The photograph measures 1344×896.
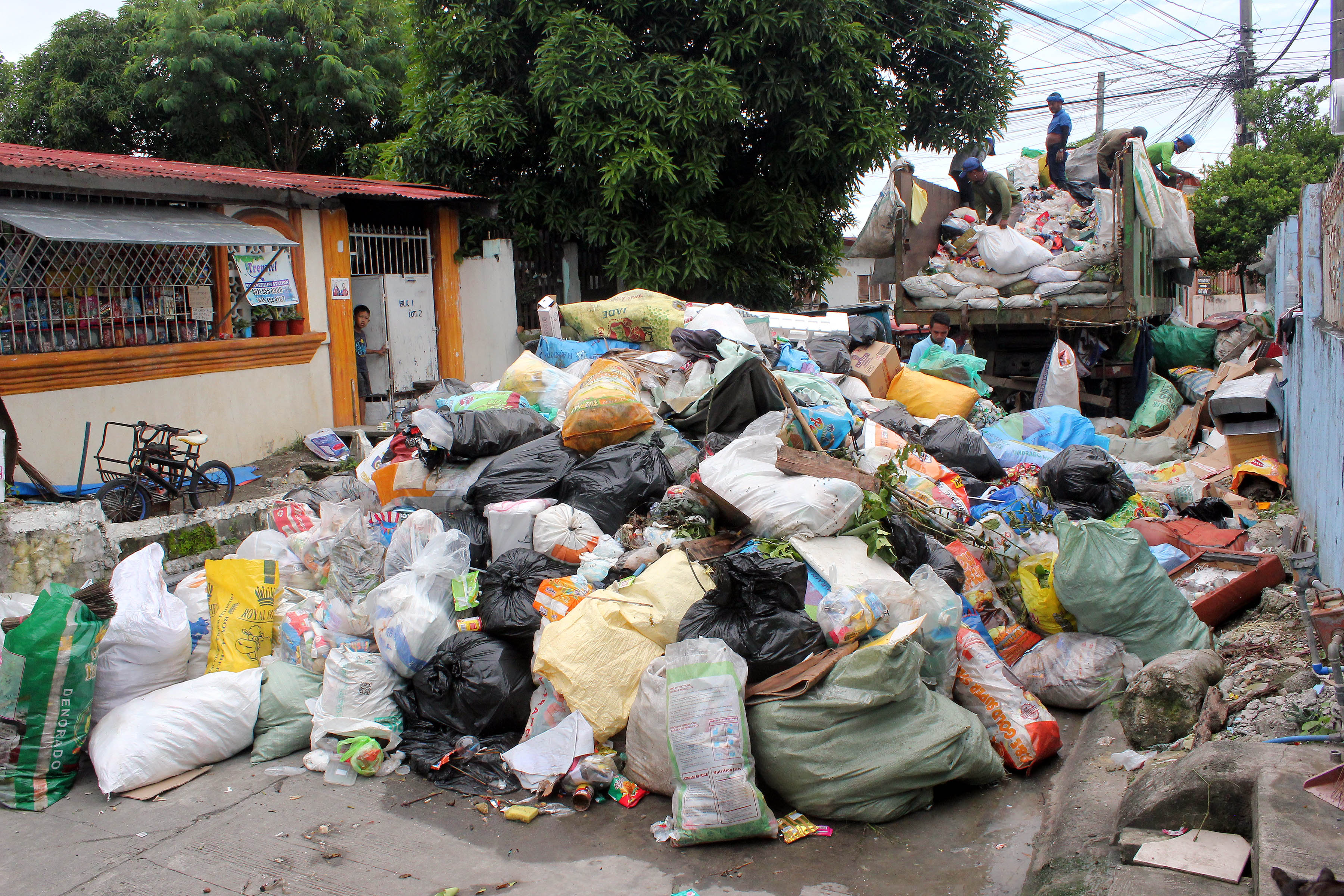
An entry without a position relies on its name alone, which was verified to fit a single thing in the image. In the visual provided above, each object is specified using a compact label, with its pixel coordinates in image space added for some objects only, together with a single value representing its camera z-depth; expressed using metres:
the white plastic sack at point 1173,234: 8.74
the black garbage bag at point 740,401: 5.20
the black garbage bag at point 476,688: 3.45
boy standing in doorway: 9.02
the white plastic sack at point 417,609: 3.63
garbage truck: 8.22
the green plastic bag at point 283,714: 3.49
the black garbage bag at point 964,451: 5.72
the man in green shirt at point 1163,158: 9.78
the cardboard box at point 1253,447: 6.70
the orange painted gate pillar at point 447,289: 9.76
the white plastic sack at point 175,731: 3.24
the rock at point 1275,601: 4.09
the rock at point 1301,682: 2.98
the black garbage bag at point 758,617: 3.14
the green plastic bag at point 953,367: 7.54
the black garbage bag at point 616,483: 4.39
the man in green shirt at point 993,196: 9.33
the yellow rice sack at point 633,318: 7.28
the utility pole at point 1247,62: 15.75
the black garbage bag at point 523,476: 4.55
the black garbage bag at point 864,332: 7.71
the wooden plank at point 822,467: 4.21
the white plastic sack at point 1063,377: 8.23
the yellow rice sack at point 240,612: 3.81
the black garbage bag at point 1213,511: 5.54
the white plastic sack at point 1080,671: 3.70
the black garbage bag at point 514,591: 3.61
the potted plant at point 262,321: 8.08
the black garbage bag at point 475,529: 4.43
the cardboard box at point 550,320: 7.62
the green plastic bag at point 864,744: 2.91
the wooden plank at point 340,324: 8.59
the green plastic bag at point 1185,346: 9.88
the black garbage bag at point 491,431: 5.01
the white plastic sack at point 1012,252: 8.61
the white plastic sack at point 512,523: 4.22
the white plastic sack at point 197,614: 3.81
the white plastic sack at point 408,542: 4.18
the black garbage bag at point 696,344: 6.18
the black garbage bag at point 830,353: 6.99
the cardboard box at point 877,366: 6.99
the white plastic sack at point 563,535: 4.07
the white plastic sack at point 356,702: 3.47
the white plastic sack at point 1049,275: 8.52
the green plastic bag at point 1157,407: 8.66
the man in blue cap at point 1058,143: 9.77
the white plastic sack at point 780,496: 3.89
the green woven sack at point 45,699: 3.15
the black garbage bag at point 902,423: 5.91
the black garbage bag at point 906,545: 4.05
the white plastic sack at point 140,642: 3.45
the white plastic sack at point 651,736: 3.02
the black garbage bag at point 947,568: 4.04
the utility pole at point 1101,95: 16.70
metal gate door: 9.38
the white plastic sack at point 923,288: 8.95
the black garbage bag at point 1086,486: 5.39
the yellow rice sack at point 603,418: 4.85
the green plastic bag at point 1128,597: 3.77
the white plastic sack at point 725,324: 6.52
